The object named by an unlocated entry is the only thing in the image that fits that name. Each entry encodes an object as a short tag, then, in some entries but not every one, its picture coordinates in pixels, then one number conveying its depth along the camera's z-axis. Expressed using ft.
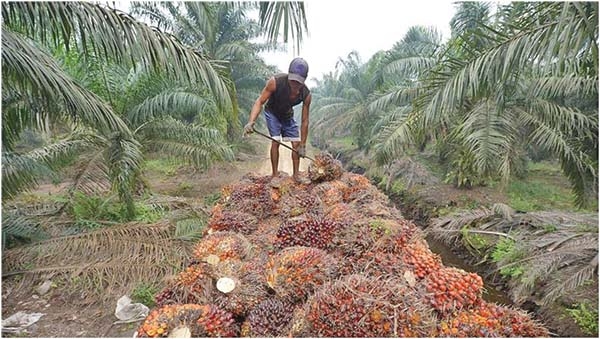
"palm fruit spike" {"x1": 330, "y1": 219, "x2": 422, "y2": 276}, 5.92
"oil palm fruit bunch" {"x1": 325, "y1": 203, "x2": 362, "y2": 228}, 7.25
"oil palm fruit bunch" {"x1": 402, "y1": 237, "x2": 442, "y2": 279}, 5.85
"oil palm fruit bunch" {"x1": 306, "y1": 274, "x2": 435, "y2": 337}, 4.35
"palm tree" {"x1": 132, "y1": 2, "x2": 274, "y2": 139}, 32.29
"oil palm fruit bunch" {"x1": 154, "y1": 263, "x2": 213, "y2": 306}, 5.53
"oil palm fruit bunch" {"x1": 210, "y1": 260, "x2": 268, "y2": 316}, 5.16
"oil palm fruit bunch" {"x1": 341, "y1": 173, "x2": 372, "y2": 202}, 10.68
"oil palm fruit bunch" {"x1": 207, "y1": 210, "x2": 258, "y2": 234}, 8.36
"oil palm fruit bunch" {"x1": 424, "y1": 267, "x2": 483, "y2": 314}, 4.97
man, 10.67
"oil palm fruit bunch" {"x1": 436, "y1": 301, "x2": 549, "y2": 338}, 4.51
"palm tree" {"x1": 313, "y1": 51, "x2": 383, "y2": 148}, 37.93
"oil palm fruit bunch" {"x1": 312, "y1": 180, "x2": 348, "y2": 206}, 9.92
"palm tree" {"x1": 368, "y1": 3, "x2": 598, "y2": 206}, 8.63
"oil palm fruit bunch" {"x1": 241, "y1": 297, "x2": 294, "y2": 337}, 4.76
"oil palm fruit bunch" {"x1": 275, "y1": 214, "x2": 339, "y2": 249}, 6.72
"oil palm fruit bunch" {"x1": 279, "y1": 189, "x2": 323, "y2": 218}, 9.31
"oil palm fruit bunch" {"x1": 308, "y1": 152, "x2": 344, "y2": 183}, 11.85
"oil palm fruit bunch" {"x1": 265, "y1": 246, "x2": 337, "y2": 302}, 5.26
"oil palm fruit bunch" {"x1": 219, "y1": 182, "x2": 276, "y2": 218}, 9.60
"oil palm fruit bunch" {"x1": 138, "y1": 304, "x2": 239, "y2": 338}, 4.52
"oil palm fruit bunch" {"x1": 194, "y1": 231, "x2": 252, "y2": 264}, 6.30
